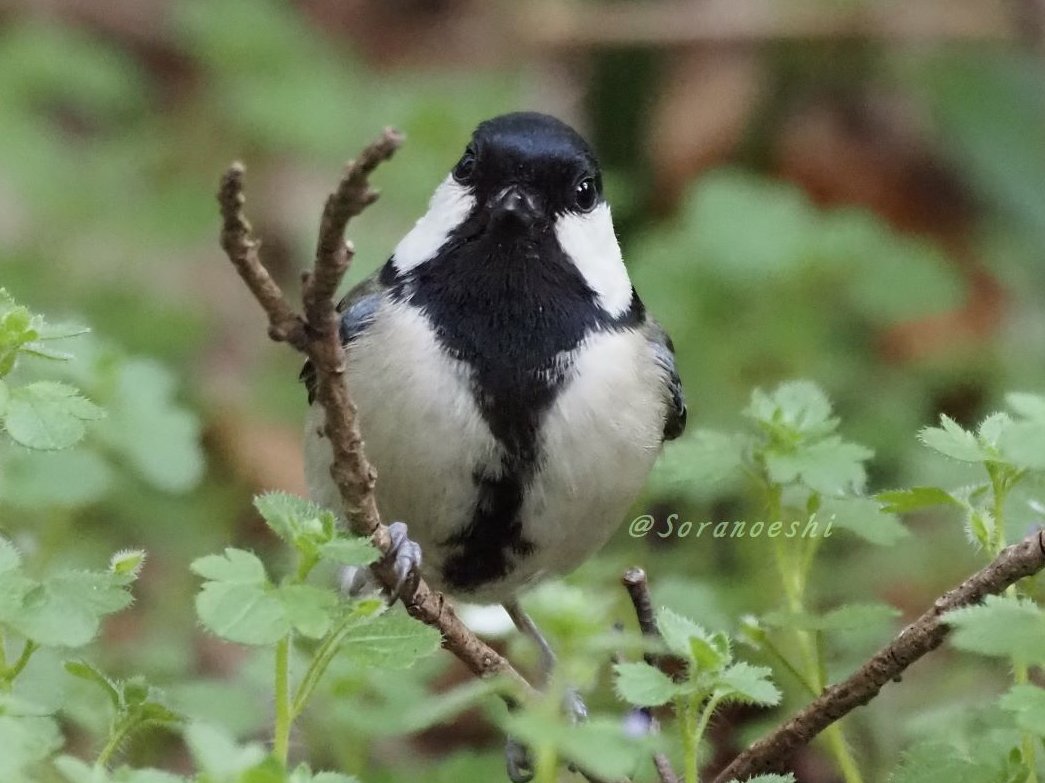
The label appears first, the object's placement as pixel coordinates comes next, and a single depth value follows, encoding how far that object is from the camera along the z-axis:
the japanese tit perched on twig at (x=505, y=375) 2.47
